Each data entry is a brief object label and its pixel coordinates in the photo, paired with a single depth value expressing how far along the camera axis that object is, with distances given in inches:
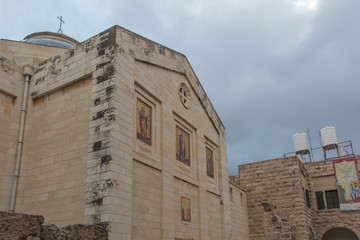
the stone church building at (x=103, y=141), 412.8
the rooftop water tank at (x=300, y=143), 1165.3
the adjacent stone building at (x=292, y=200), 872.3
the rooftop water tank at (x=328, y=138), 1117.7
